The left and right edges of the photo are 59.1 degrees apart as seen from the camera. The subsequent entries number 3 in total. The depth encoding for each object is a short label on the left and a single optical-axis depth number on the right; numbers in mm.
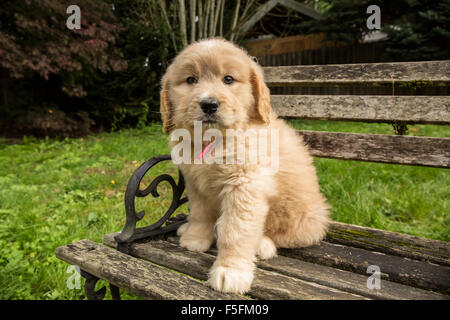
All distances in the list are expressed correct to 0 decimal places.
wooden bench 512
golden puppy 549
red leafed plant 1833
